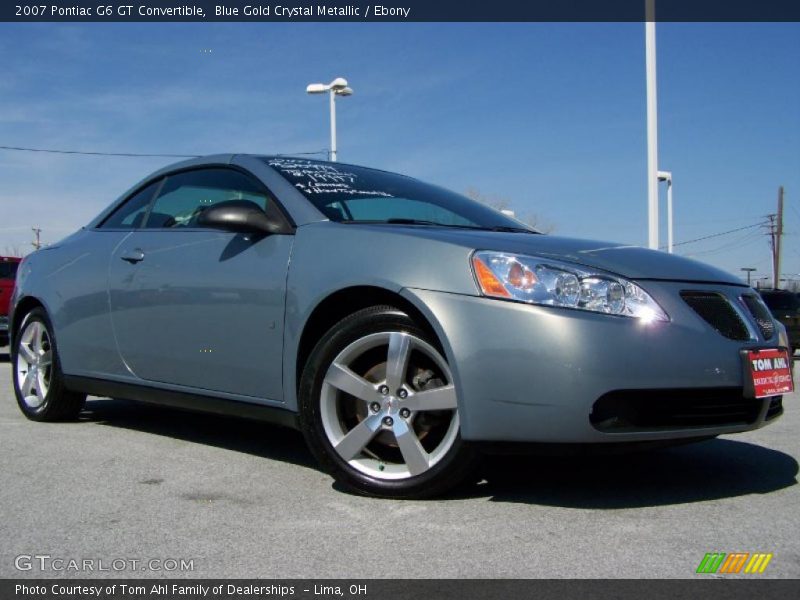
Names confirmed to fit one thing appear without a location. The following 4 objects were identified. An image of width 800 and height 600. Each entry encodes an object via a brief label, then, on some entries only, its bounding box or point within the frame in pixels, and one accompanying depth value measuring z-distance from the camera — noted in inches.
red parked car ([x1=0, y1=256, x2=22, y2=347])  485.7
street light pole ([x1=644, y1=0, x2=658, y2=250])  605.9
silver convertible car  121.9
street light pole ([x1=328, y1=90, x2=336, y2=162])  804.6
